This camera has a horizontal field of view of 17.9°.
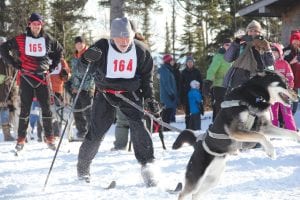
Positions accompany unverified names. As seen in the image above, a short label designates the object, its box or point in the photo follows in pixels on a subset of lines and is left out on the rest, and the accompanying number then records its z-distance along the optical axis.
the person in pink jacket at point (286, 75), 14.15
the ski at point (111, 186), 9.38
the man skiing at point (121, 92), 9.46
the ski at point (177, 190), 9.02
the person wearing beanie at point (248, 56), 11.87
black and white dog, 7.86
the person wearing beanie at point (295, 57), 16.04
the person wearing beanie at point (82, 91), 16.01
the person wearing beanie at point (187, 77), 21.13
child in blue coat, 19.77
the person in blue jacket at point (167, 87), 20.25
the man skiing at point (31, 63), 13.05
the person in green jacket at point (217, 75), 14.12
